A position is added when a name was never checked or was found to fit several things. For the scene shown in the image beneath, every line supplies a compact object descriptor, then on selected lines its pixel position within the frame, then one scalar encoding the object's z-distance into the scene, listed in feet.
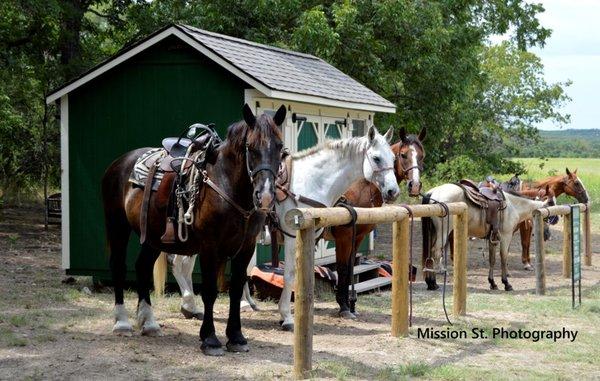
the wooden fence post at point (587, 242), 52.26
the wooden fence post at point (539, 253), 36.50
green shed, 35.50
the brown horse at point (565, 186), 57.52
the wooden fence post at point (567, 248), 42.83
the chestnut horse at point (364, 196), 31.09
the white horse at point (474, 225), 38.63
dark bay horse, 22.27
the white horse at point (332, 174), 29.68
